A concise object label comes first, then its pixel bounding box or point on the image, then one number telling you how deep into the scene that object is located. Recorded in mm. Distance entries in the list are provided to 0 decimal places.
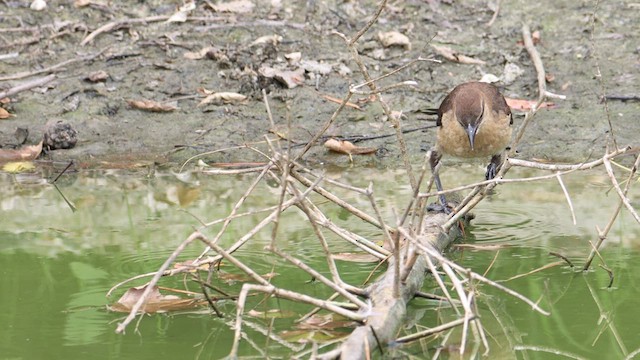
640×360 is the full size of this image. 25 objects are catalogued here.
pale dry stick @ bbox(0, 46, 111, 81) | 17937
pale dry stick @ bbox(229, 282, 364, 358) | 7551
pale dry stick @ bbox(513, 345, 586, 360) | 8586
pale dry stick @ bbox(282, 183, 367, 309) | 8211
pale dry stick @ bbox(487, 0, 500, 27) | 20281
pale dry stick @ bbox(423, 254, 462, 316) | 8039
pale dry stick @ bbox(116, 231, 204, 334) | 6941
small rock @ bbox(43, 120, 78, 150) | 16219
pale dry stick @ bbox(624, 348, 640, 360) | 8523
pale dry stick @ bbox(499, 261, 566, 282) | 10258
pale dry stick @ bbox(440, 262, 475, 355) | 7440
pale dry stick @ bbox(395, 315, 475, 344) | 8067
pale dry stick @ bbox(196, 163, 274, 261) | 9102
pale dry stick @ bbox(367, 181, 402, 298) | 8156
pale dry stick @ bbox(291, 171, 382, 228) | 9641
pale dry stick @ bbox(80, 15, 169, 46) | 19562
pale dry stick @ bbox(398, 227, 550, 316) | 7660
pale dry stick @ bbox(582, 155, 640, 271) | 9586
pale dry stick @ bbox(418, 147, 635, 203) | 8542
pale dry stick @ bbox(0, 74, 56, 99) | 17344
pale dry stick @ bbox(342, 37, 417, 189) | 9173
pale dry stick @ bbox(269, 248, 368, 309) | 8195
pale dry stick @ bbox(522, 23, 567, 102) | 17750
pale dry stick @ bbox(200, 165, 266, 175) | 9070
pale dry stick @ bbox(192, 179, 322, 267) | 8169
